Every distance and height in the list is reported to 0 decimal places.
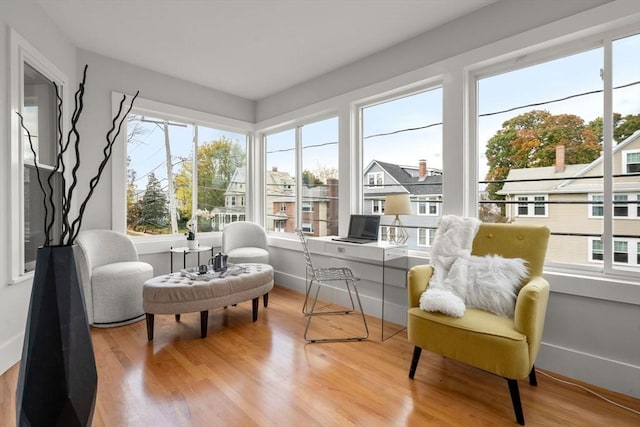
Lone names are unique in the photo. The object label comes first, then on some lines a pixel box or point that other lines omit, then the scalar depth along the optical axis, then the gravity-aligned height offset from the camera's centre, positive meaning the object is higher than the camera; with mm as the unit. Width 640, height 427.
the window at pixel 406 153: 2990 +581
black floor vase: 1114 -510
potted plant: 3777 -356
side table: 3721 -464
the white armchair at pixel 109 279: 2900 -628
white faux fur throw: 2162 -277
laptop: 3133 -190
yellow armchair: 1698 -663
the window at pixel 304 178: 3982 +451
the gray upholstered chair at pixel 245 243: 3924 -427
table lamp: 2896 +29
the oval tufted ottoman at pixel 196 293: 2576 -698
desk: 2734 -412
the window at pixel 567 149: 2045 +435
